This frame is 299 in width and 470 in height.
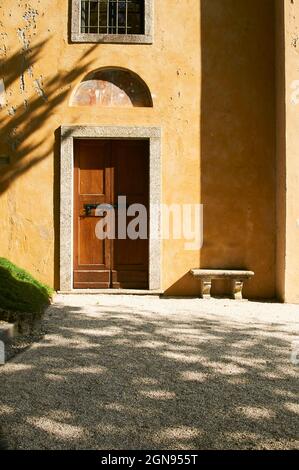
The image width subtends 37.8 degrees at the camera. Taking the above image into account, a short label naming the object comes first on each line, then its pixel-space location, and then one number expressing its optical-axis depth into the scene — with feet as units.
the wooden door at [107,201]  22.04
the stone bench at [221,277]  20.79
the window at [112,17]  22.34
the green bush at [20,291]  13.92
